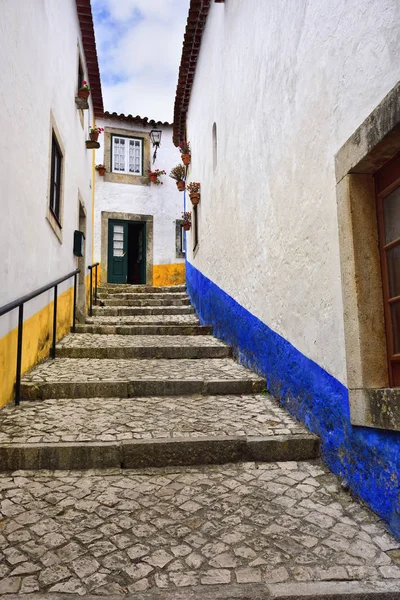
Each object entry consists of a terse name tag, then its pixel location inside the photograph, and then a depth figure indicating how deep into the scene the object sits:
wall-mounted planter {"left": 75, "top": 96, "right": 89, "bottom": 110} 7.60
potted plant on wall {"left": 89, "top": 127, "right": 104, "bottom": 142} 9.28
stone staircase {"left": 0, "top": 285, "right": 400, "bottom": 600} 1.91
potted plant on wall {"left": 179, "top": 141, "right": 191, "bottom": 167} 10.37
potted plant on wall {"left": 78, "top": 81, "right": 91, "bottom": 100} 7.63
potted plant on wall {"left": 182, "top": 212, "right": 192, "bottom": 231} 10.33
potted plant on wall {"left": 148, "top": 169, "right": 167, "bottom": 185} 13.20
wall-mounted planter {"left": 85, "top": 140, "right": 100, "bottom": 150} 8.93
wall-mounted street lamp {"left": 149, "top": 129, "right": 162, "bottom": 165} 13.21
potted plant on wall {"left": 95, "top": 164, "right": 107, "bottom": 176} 12.71
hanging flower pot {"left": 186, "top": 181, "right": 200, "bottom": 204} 8.88
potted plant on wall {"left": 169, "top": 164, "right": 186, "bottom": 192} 11.27
